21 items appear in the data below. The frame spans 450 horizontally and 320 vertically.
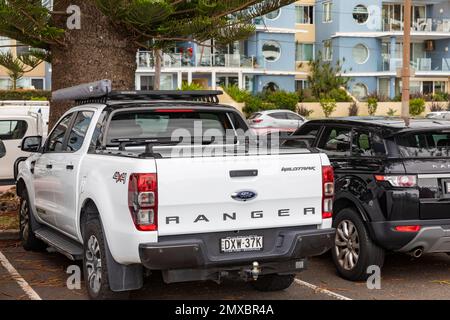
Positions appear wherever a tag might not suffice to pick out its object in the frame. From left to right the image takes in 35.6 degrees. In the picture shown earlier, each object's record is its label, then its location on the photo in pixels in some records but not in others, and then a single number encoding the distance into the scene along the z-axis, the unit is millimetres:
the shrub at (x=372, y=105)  44594
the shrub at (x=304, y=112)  42847
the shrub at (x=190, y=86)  35625
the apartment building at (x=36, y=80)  48344
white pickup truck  5406
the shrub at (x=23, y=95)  38031
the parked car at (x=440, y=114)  32959
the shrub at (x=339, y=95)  45250
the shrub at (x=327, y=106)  42969
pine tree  10164
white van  14570
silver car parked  33638
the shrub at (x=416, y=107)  44781
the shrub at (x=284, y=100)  42969
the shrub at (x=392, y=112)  44681
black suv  6871
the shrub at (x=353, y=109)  43750
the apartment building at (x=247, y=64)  48281
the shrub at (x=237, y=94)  42594
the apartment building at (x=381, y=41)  51312
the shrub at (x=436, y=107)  45947
